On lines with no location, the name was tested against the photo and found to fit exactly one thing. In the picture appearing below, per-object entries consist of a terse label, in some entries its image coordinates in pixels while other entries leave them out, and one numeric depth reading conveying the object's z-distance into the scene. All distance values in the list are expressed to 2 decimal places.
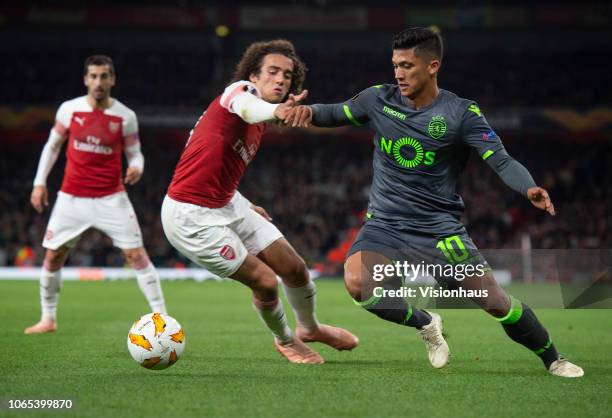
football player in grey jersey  11.27
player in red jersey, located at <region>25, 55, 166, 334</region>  17.17
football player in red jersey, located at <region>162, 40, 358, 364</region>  11.96
